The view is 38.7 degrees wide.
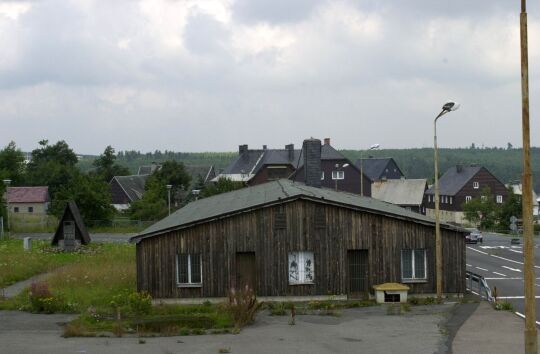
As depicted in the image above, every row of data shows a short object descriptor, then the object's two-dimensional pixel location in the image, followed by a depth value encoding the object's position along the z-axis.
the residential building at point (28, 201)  89.31
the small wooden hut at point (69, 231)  53.06
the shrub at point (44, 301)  25.88
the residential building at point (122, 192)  108.88
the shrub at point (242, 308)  22.53
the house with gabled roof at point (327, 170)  86.81
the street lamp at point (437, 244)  26.75
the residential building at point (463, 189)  101.88
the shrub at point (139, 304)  24.78
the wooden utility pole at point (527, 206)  12.50
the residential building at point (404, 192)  99.19
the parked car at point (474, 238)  62.45
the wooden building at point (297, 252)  27.72
